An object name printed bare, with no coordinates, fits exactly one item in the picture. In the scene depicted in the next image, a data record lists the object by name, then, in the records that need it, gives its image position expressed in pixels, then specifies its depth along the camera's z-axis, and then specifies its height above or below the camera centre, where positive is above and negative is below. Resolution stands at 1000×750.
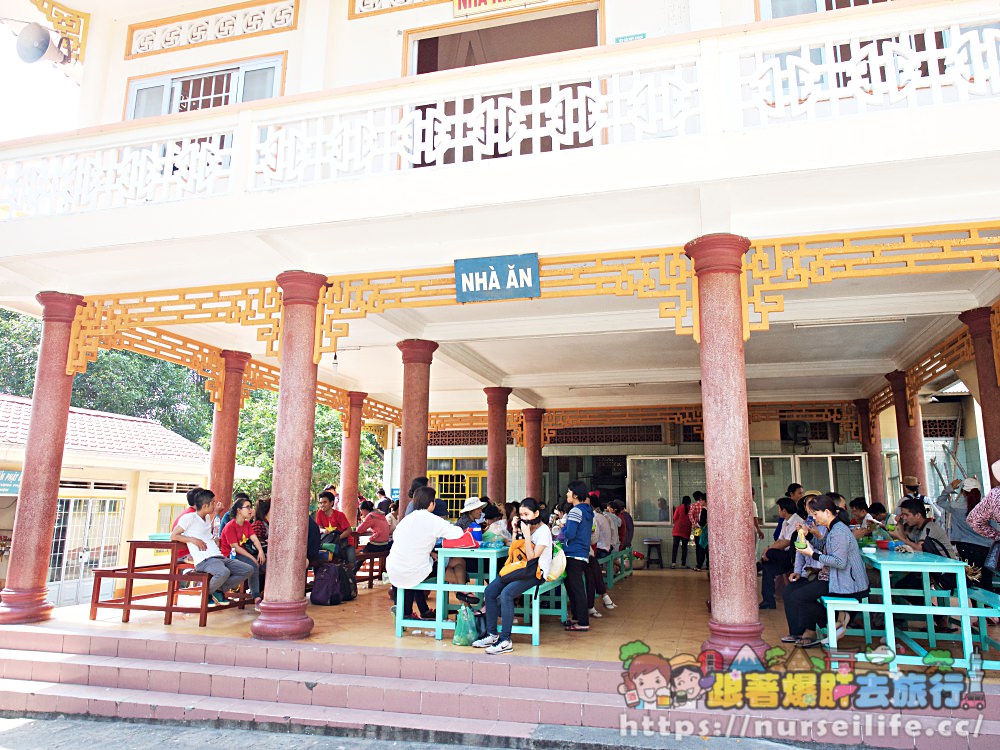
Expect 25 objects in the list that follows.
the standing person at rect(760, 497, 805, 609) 6.86 -0.55
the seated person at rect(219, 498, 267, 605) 6.70 -0.43
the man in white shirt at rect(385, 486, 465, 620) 5.52 -0.37
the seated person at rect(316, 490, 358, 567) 7.67 -0.39
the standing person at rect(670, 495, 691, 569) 10.83 -0.32
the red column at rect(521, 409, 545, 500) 13.05 +0.94
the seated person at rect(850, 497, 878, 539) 7.53 -0.14
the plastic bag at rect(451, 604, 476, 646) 5.23 -0.99
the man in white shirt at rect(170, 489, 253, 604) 6.25 -0.50
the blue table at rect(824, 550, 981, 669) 4.30 -0.65
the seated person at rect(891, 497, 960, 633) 5.60 -0.30
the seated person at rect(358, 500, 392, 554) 8.28 -0.39
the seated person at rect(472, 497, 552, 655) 5.05 -0.57
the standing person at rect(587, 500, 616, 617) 7.48 -0.41
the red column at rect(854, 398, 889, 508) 11.55 +0.94
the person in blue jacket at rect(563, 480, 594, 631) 5.79 -0.43
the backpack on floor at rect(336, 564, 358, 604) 7.26 -0.93
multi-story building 4.54 +2.18
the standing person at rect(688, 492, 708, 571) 10.08 -0.47
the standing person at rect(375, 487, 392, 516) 10.19 -0.12
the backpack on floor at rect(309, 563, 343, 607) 7.10 -0.92
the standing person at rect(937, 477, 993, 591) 6.07 -0.16
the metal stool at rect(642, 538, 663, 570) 11.54 -0.81
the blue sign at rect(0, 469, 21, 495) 9.93 +0.15
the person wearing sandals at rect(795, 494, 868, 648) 4.72 -0.36
